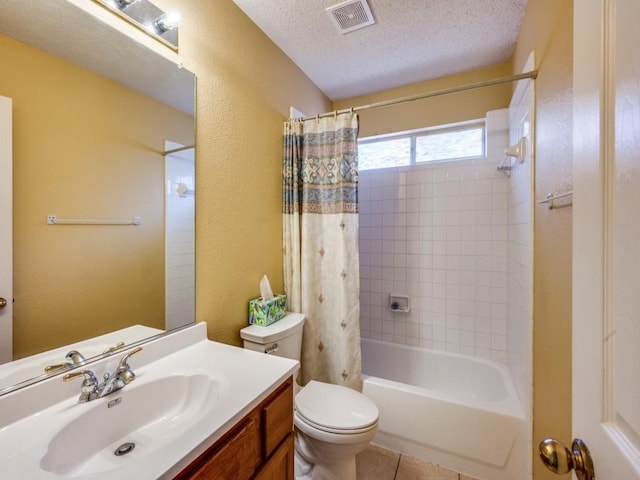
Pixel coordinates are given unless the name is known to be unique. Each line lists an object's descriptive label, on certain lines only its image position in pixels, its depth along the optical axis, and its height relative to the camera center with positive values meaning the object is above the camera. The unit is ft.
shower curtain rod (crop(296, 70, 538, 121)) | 4.36 +2.67
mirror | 2.63 +0.65
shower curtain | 5.79 -0.06
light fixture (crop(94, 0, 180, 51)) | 3.39 +2.84
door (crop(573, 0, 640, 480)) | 1.17 +0.01
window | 7.38 +2.60
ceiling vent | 4.94 +4.13
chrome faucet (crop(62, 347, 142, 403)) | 2.72 -1.46
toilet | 4.08 -2.73
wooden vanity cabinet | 2.27 -1.98
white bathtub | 4.76 -3.47
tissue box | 5.11 -1.36
